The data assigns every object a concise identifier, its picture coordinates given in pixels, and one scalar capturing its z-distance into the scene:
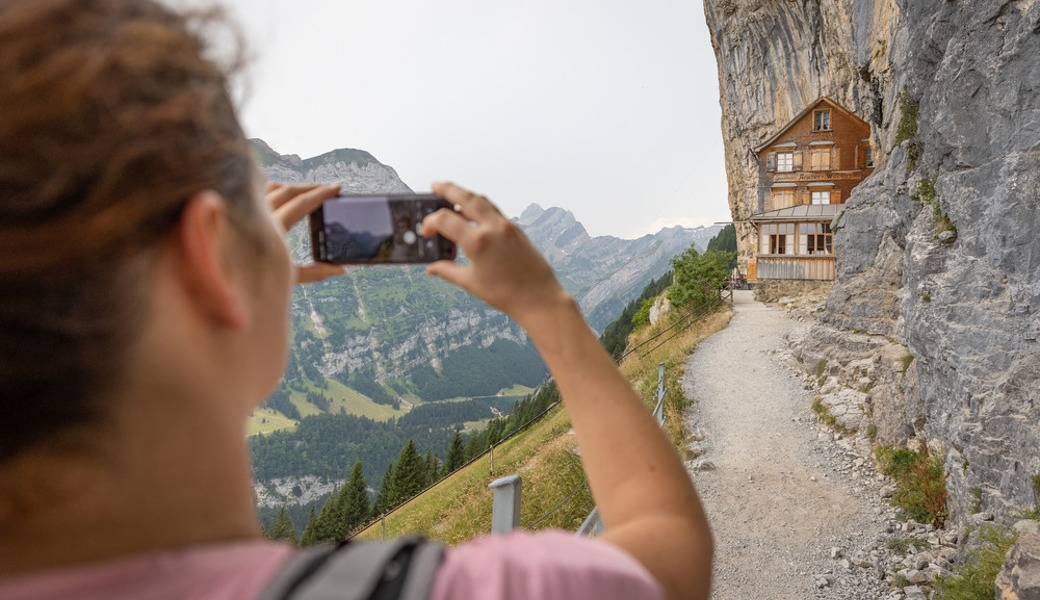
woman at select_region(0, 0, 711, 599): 0.57
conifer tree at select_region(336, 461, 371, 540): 49.91
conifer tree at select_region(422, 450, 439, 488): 49.02
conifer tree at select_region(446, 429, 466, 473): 47.17
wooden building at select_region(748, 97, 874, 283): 28.33
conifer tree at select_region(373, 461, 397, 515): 46.19
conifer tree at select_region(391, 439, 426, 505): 46.14
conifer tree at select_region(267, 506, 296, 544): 49.35
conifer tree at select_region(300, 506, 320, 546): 54.87
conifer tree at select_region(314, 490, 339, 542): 51.81
